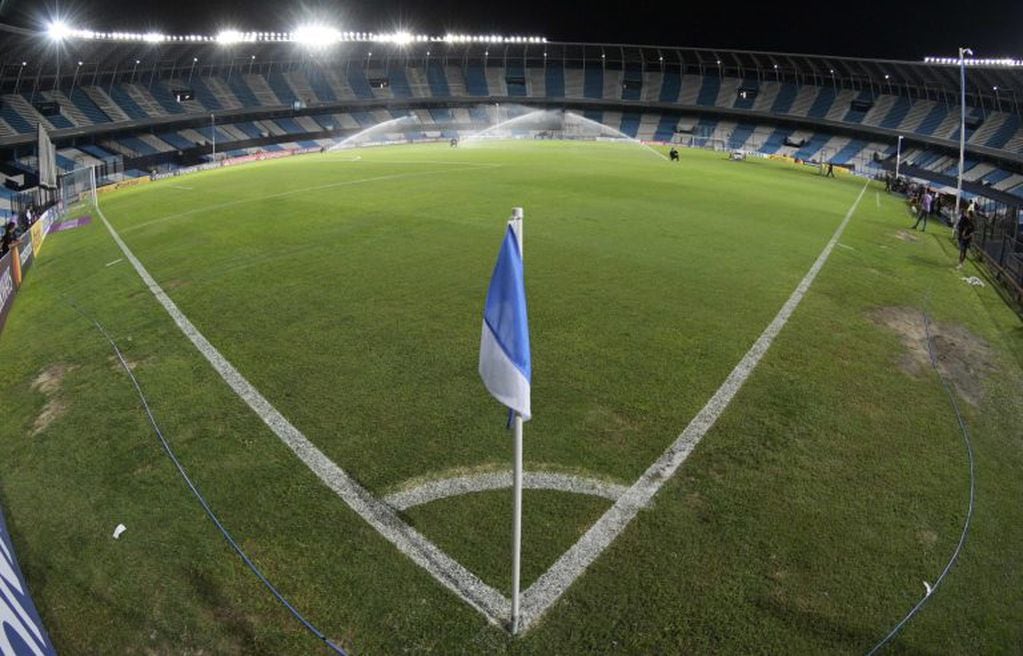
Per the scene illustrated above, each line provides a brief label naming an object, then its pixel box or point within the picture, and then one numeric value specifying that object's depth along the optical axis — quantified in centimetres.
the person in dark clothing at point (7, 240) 2183
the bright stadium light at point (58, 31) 5066
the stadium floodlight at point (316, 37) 7231
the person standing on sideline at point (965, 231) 2041
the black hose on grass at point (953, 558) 560
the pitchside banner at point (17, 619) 486
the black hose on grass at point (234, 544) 557
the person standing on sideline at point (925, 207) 2742
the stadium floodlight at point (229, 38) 6675
